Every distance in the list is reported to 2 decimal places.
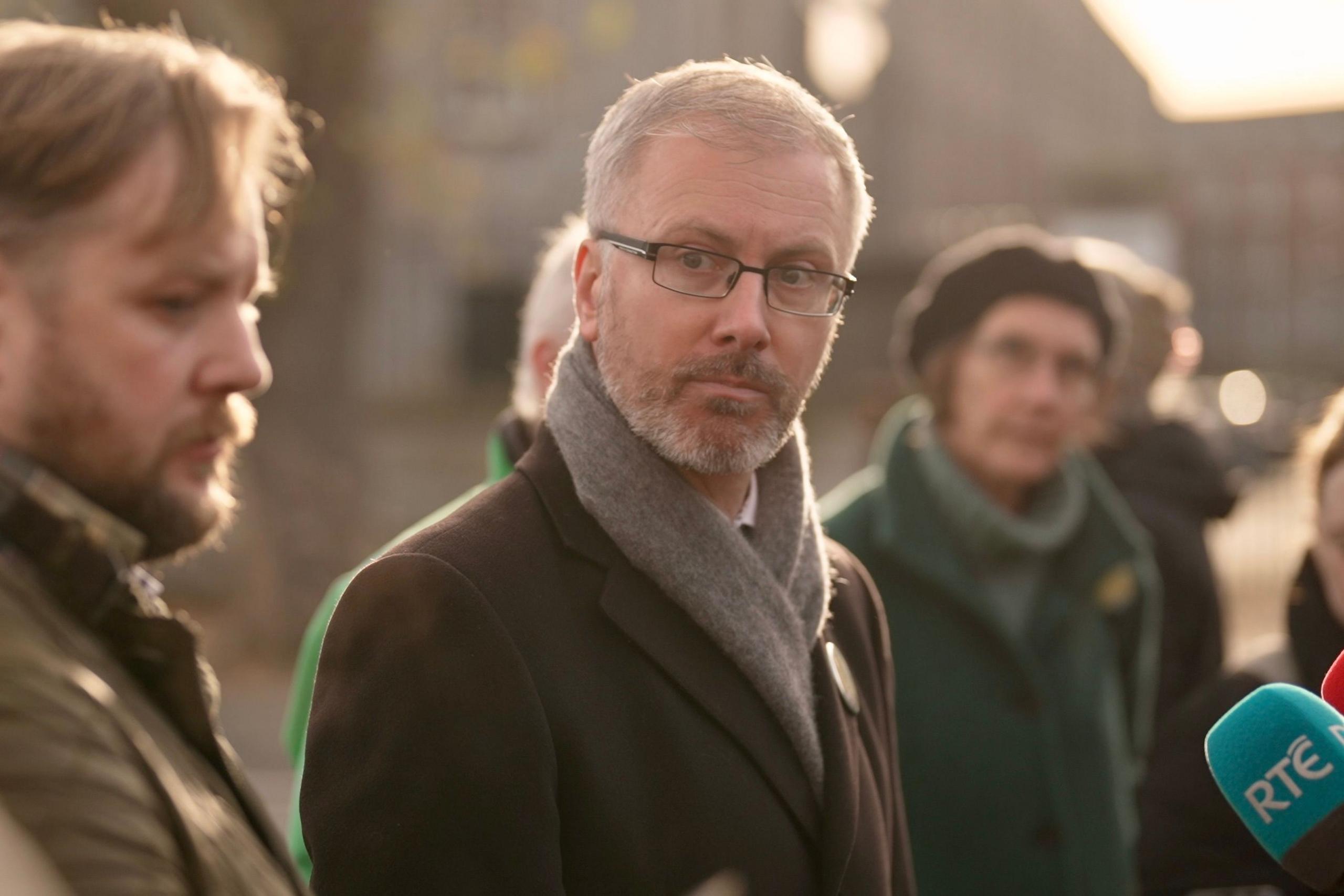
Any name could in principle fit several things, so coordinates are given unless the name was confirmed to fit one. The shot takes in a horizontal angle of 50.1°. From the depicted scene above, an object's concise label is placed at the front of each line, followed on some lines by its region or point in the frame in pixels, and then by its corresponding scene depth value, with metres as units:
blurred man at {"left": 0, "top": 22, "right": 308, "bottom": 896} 1.18
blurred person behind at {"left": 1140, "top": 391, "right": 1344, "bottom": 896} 2.84
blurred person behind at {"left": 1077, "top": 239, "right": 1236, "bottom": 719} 4.23
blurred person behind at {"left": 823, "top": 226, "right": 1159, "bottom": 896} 3.39
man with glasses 1.78
